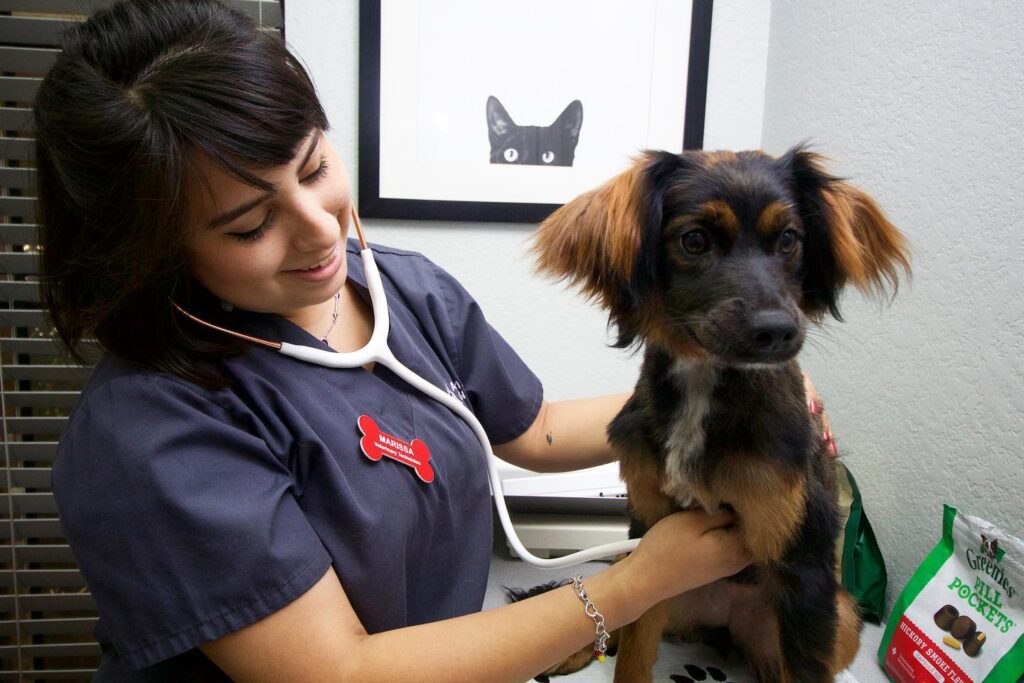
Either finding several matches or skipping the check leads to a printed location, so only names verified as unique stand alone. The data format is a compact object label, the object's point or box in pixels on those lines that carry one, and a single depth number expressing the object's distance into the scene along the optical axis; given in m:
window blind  1.67
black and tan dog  0.89
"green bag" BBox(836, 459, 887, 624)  1.35
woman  0.72
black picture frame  1.74
